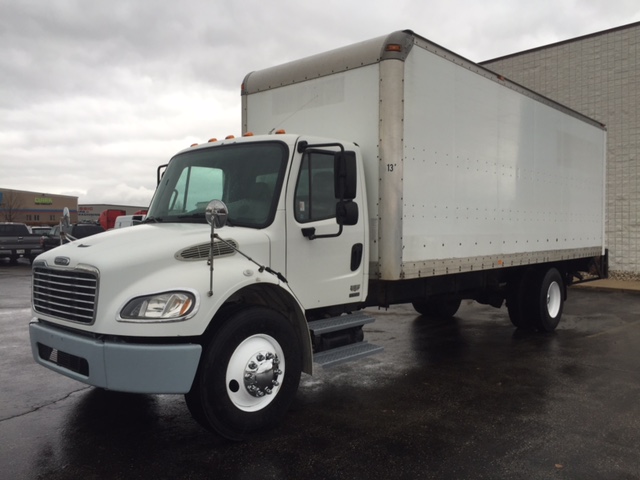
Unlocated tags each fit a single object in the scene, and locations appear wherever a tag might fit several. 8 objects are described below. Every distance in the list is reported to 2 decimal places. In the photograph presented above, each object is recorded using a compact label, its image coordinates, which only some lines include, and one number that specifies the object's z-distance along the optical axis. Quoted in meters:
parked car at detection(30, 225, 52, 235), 31.83
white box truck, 3.95
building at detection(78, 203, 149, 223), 102.93
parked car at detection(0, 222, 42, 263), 23.89
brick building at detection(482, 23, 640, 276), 15.87
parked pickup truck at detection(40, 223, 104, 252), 22.67
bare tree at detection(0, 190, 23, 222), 77.94
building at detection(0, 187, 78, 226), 87.81
